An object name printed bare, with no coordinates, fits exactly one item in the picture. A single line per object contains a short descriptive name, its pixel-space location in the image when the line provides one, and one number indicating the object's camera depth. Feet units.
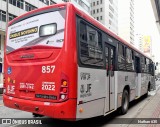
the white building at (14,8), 99.60
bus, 18.20
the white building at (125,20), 416.05
